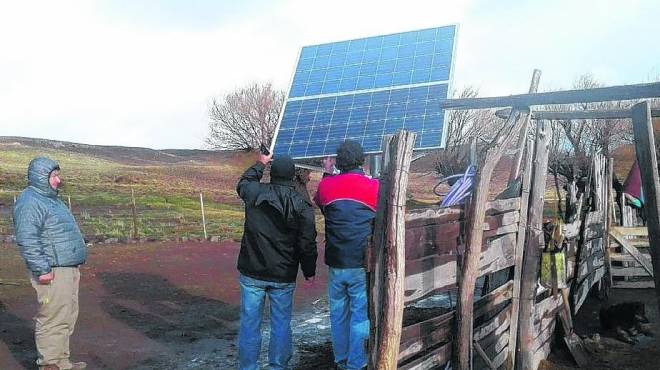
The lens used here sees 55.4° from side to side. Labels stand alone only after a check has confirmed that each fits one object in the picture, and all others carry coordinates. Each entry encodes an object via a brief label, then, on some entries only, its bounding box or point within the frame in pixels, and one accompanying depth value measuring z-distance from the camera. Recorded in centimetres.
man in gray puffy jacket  547
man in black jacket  550
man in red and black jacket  535
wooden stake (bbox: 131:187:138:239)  1623
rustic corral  416
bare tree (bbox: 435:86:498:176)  3944
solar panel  1078
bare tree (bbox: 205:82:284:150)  5009
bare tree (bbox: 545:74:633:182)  3522
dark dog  801
